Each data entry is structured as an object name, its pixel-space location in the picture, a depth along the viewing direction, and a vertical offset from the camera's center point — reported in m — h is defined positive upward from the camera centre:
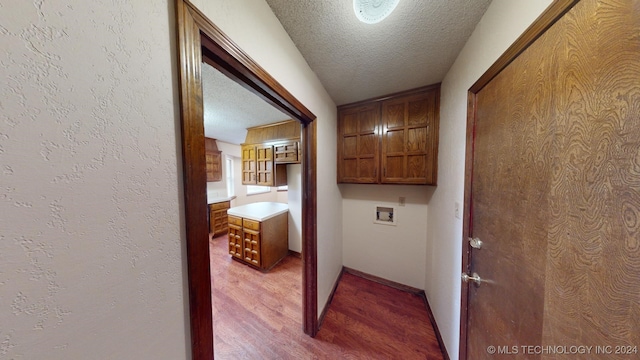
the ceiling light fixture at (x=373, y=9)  0.84 +0.81
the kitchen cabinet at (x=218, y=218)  3.63 -0.93
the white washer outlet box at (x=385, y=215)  2.04 -0.50
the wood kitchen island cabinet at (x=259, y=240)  2.34 -0.95
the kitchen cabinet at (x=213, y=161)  3.67 +0.29
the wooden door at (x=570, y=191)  0.41 -0.06
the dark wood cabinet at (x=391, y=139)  1.65 +0.35
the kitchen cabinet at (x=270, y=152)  2.31 +0.30
